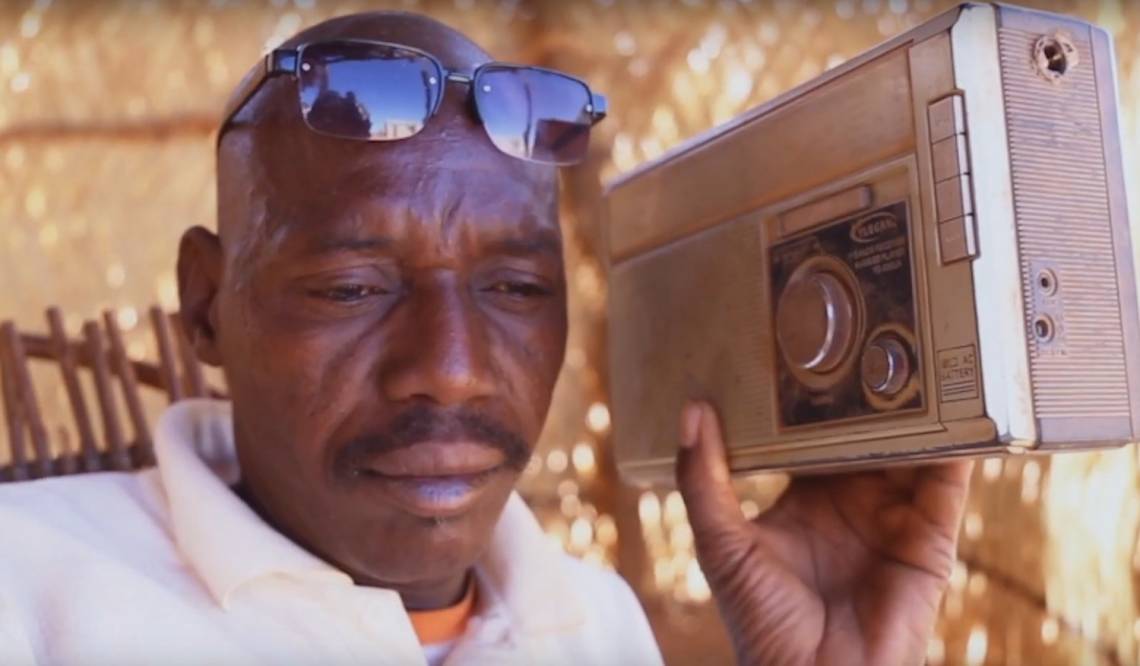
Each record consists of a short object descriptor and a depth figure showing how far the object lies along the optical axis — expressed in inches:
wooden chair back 44.2
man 31.2
